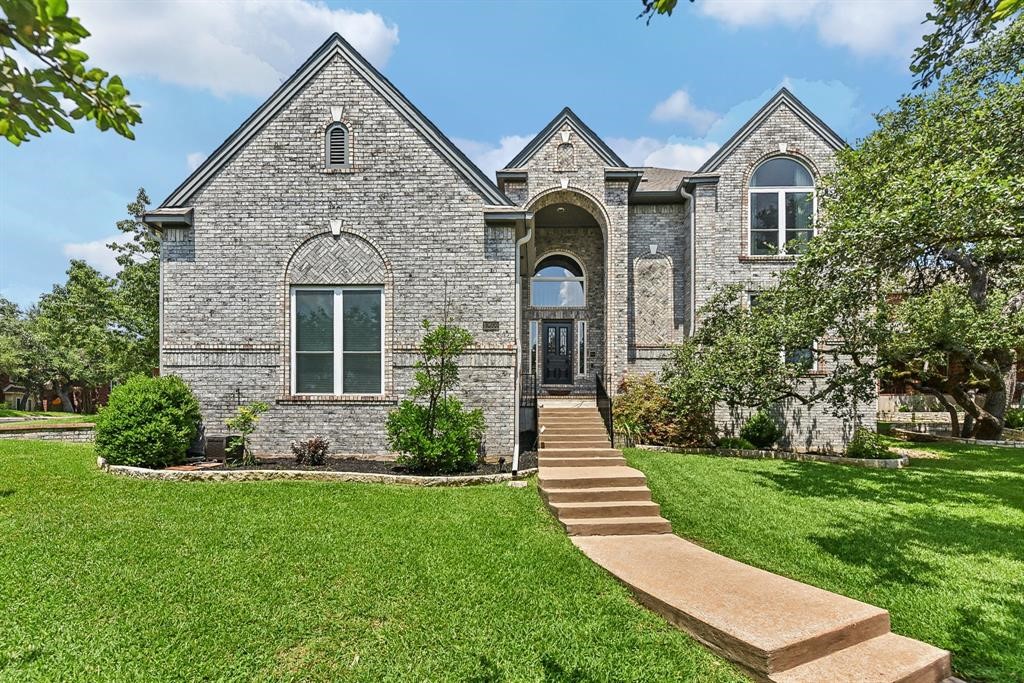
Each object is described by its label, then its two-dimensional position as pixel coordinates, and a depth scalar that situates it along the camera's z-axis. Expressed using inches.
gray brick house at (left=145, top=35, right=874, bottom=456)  401.7
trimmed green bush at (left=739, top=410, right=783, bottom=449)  538.9
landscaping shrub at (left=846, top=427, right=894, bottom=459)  497.7
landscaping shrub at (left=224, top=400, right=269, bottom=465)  374.6
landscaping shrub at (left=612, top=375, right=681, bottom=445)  504.1
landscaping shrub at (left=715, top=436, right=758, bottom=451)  520.7
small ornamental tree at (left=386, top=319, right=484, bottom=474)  352.2
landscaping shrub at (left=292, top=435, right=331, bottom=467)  378.3
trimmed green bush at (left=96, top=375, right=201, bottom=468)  340.2
